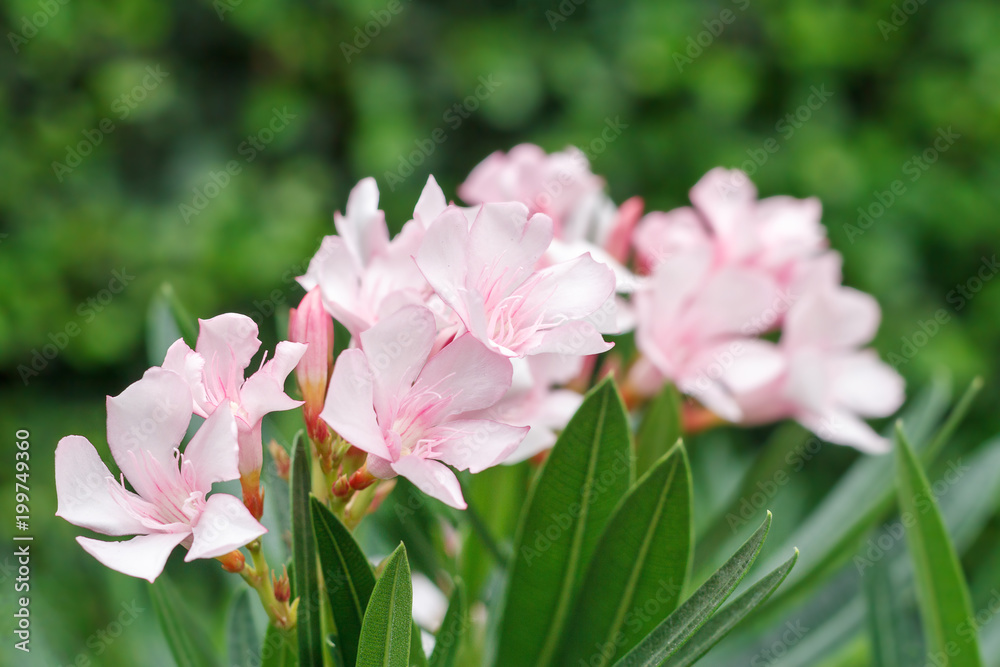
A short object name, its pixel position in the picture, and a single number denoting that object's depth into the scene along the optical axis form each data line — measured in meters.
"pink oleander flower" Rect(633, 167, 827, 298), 0.87
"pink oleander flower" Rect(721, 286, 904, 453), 0.86
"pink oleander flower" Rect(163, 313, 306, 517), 0.75
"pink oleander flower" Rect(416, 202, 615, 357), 0.76
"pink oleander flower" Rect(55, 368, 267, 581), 0.74
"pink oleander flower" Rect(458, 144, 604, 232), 0.87
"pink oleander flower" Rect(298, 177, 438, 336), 0.78
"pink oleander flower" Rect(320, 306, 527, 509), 0.75
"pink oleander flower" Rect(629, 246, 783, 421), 0.85
